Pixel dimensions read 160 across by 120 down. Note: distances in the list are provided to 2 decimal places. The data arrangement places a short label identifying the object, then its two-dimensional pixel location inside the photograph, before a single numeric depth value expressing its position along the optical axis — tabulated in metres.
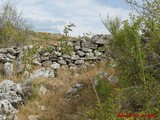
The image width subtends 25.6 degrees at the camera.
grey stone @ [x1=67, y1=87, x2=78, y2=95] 8.56
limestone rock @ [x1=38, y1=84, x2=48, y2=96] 9.22
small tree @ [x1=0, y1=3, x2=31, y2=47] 16.62
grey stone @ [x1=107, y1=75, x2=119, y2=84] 7.42
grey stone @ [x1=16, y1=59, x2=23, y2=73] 12.34
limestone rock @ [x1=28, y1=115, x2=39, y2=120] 7.68
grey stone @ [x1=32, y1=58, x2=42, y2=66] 13.37
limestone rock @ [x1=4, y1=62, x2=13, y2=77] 12.24
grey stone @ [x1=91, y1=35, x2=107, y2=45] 13.86
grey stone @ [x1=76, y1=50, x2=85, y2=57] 13.71
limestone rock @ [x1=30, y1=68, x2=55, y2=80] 11.35
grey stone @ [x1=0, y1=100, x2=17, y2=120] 7.39
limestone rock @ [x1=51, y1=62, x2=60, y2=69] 13.02
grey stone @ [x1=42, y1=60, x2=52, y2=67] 13.50
